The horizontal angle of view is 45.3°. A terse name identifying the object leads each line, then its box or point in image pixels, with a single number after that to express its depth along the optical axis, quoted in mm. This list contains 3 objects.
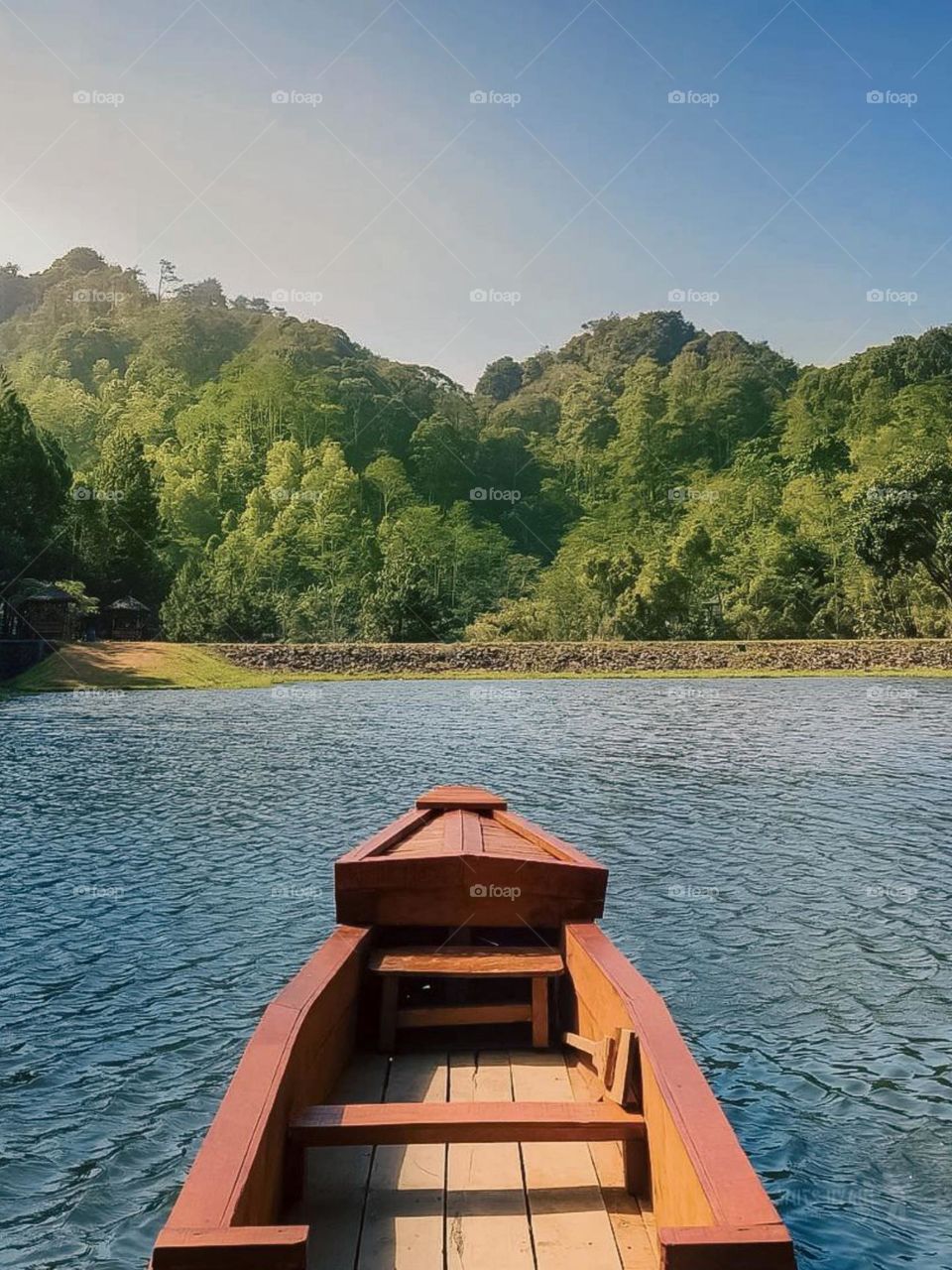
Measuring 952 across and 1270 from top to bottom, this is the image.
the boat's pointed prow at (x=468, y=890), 6410
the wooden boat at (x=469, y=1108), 3277
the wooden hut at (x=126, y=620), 53188
